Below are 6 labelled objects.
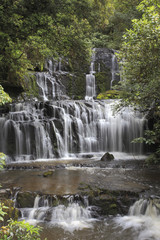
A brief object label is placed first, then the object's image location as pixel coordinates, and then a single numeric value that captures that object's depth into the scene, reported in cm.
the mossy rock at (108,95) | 1856
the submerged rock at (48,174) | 811
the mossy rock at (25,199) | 612
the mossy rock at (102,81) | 2122
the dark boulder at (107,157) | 1084
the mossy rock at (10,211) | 536
